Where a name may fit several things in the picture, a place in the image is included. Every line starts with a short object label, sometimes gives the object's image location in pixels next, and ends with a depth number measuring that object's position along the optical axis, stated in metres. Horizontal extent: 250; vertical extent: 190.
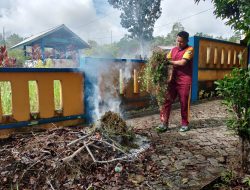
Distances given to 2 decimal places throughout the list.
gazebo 15.96
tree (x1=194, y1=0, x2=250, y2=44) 5.55
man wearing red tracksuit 3.71
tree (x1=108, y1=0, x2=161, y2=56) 10.87
